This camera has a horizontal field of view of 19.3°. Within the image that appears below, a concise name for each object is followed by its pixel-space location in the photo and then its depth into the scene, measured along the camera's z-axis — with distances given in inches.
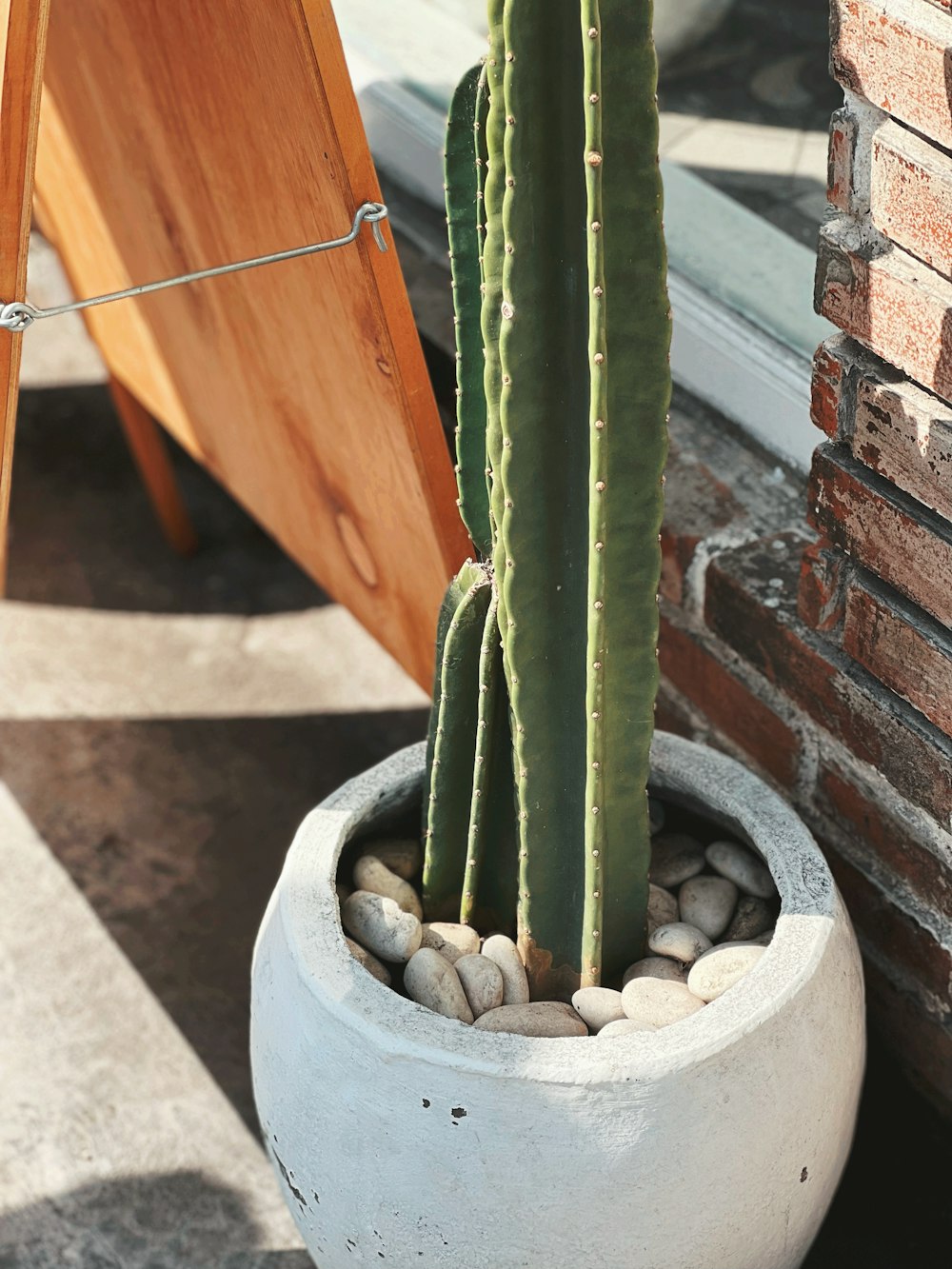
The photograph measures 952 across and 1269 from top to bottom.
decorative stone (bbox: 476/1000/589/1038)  71.8
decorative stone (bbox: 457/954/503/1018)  73.4
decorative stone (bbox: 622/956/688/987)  74.8
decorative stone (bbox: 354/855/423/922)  76.7
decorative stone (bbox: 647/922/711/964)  75.2
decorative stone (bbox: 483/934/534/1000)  74.1
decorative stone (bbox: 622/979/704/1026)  71.8
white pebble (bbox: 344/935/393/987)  73.6
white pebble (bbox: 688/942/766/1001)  72.4
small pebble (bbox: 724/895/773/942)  76.0
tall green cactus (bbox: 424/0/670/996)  64.5
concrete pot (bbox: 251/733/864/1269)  68.5
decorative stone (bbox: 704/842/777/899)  76.8
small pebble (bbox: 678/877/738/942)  76.6
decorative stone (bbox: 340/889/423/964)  74.2
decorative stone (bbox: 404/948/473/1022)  72.7
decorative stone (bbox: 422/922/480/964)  75.3
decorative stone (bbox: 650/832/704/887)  78.3
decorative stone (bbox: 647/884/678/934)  77.2
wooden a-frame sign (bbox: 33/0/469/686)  73.2
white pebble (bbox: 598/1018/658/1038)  70.8
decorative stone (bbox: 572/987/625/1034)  72.9
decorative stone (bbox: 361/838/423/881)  78.3
